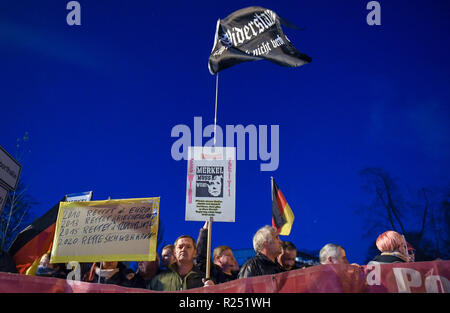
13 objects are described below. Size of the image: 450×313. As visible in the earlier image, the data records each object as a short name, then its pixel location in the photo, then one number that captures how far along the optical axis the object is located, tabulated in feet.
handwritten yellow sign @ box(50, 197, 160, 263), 14.11
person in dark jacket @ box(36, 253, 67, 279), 15.54
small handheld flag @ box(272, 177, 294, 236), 20.45
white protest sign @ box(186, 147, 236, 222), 14.52
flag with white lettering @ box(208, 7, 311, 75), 19.25
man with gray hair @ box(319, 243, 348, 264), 13.24
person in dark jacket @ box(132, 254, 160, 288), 14.93
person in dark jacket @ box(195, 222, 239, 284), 14.57
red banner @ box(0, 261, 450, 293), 7.97
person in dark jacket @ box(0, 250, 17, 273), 15.28
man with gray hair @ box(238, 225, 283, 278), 11.64
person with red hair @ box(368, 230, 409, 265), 11.74
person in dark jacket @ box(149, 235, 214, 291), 13.20
